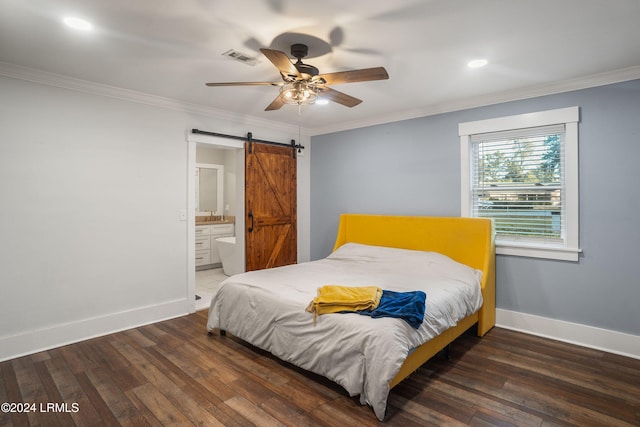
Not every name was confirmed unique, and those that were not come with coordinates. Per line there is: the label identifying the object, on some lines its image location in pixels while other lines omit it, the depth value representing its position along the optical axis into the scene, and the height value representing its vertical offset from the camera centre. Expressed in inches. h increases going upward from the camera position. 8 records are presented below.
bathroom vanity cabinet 246.2 -22.6
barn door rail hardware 163.0 +40.7
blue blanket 89.2 -25.8
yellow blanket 94.5 -24.9
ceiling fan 89.0 +38.7
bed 85.4 -28.8
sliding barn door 186.1 +4.3
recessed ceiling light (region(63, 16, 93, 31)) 84.3 +48.4
